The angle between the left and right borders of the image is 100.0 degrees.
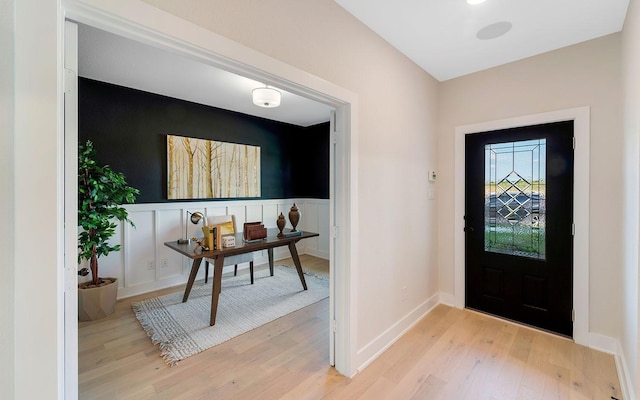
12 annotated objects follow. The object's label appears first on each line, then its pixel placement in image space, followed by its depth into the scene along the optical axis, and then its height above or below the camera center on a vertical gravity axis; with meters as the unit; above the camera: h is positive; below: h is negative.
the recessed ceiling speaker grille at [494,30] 2.07 +1.35
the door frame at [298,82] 1.00 +0.66
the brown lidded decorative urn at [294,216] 3.47 -0.22
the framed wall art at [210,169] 3.71 +0.45
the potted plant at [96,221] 2.49 -0.21
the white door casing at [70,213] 0.98 -0.06
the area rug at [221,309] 2.36 -1.22
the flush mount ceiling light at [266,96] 3.00 +1.16
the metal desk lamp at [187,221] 3.17 -0.30
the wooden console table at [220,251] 2.63 -0.53
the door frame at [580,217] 2.28 -0.15
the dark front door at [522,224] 2.42 -0.24
